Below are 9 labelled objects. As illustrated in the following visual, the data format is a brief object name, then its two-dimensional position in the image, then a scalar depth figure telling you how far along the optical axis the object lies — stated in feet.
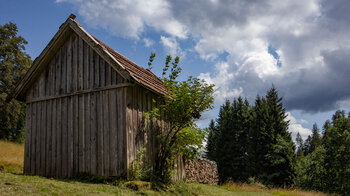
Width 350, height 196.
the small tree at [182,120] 33.45
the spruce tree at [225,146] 123.54
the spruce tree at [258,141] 106.52
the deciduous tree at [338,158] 74.59
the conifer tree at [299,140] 322.57
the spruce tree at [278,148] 94.48
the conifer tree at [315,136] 247.50
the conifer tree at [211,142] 135.97
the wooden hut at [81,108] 30.99
